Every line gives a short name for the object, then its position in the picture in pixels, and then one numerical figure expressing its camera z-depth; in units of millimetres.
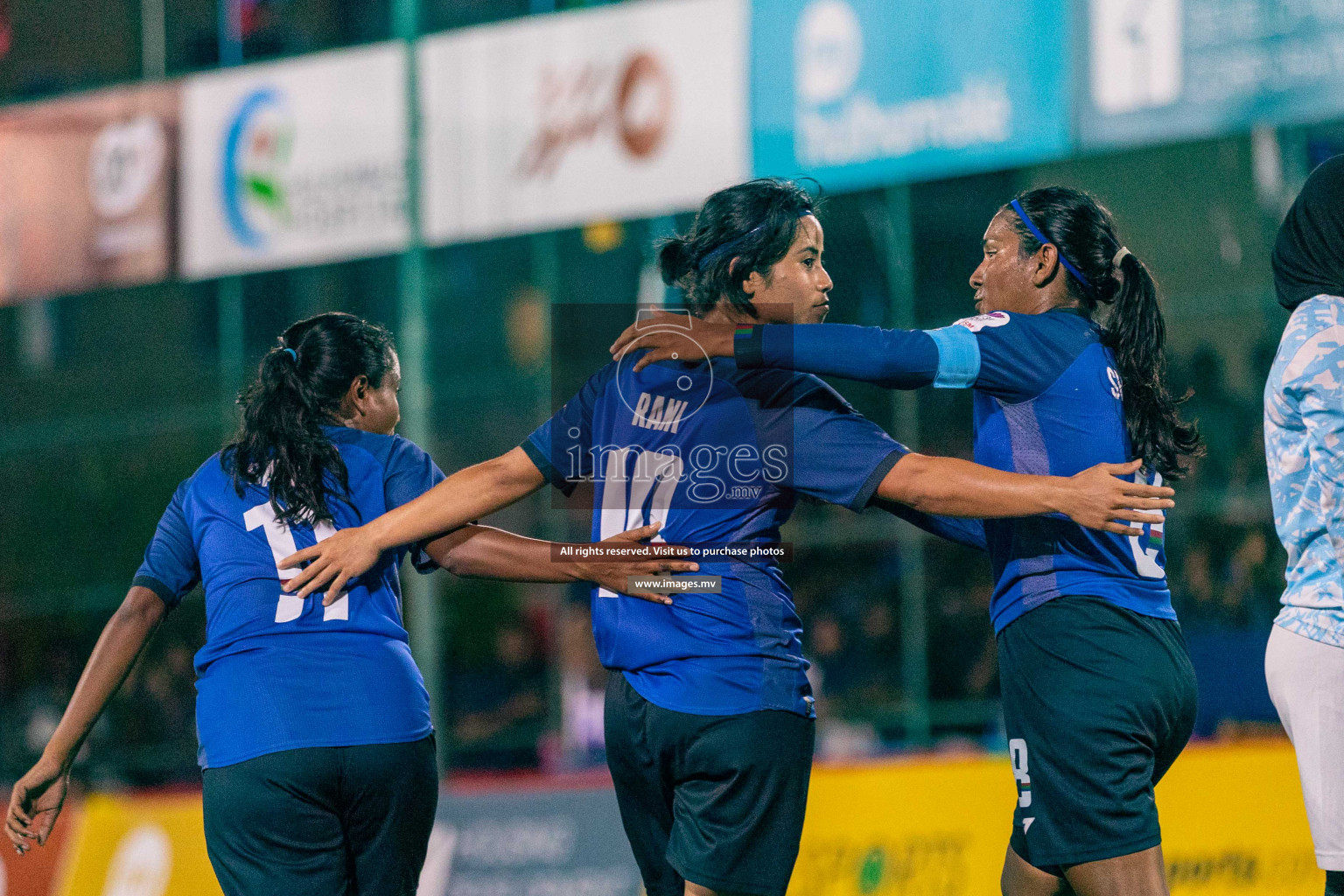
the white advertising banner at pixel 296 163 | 29625
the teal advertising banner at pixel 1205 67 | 21047
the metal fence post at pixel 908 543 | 24016
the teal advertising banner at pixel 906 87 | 23234
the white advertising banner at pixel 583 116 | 26375
